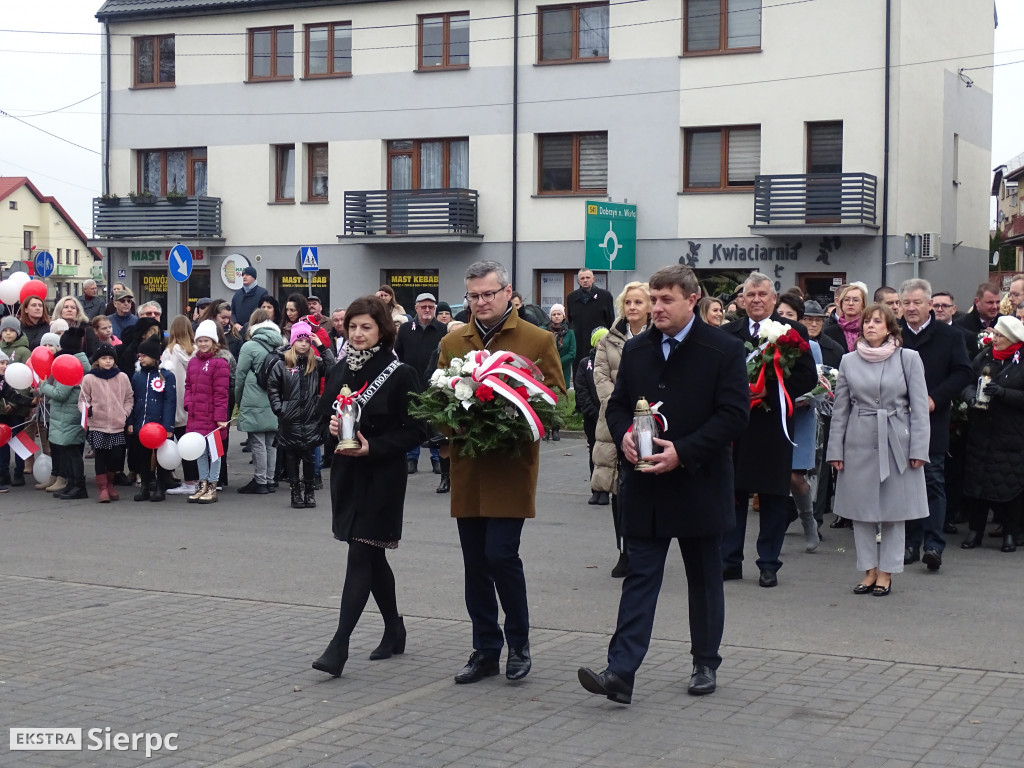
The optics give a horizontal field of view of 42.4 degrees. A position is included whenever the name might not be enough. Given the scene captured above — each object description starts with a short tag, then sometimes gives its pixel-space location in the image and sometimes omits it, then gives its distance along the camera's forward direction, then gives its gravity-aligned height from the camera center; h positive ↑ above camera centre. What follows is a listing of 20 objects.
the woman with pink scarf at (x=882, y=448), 9.01 -0.83
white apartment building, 29.73 +4.62
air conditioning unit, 30.12 +1.83
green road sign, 24.41 +1.72
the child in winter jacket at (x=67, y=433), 14.12 -1.23
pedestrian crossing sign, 28.02 +1.29
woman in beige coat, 9.12 -0.32
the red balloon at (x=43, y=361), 14.39 -0.47
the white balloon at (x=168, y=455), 13.82 -1.42
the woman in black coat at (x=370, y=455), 6.95 -0.70
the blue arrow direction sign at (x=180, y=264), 23.58 +0.99
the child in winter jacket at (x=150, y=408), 13.95 -0.94
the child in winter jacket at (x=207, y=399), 13.98 -0.84
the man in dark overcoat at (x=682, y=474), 6.30 -0.73
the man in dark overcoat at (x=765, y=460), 9.16 -0.94
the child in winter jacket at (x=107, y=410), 13.75 -0.95
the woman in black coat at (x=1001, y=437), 10.74 -0.90
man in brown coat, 6.67 -0.91
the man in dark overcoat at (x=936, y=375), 9.98 -0.36
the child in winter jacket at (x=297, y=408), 13.45 -0.89
